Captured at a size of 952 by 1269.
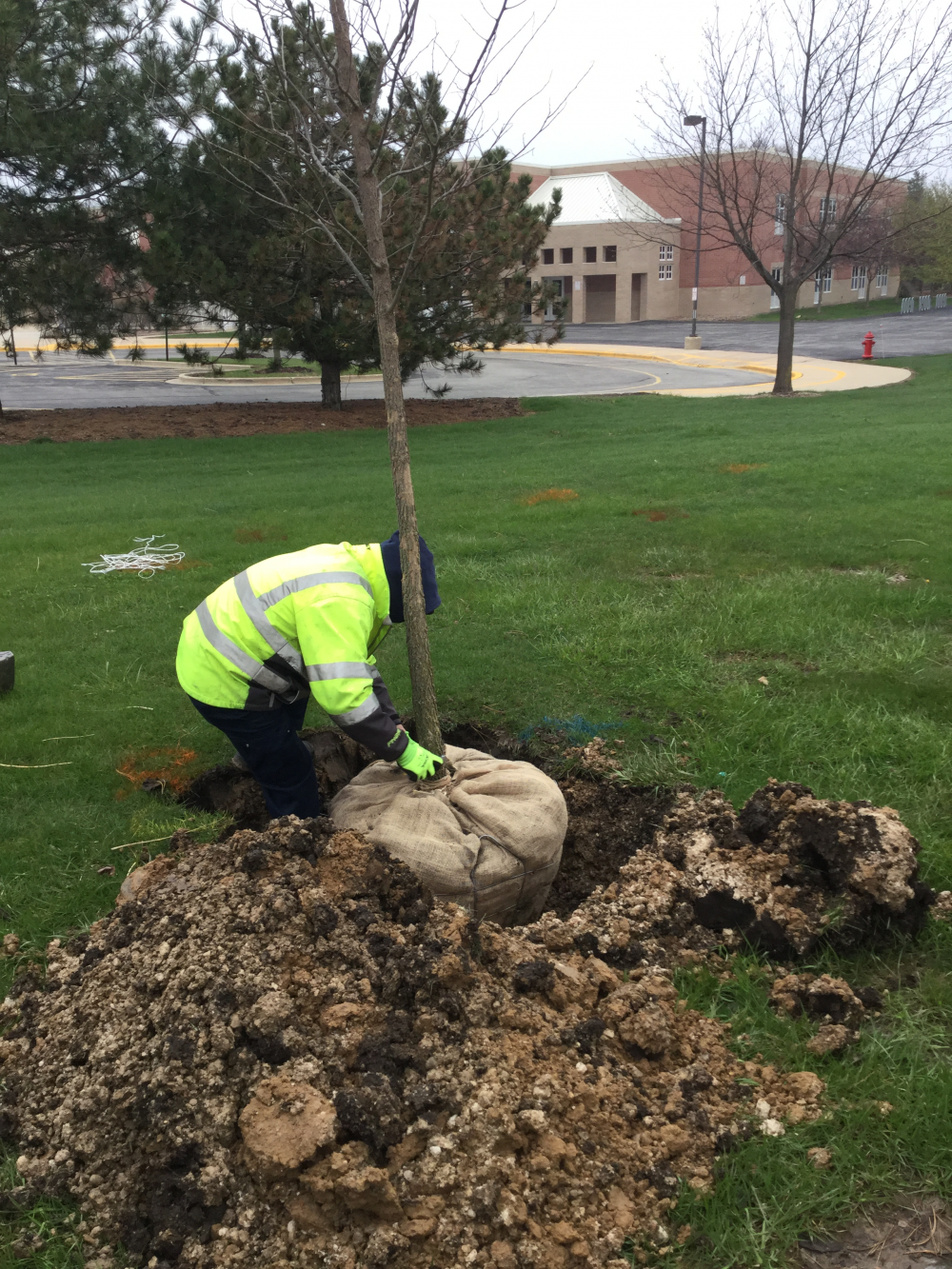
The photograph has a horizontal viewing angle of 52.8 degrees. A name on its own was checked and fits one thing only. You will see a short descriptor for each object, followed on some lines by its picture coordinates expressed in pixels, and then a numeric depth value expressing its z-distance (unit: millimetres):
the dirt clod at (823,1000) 2646
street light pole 18688
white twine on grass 7316
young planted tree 3373
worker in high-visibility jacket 3150
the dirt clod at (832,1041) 2541
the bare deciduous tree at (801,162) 16891
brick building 50000
